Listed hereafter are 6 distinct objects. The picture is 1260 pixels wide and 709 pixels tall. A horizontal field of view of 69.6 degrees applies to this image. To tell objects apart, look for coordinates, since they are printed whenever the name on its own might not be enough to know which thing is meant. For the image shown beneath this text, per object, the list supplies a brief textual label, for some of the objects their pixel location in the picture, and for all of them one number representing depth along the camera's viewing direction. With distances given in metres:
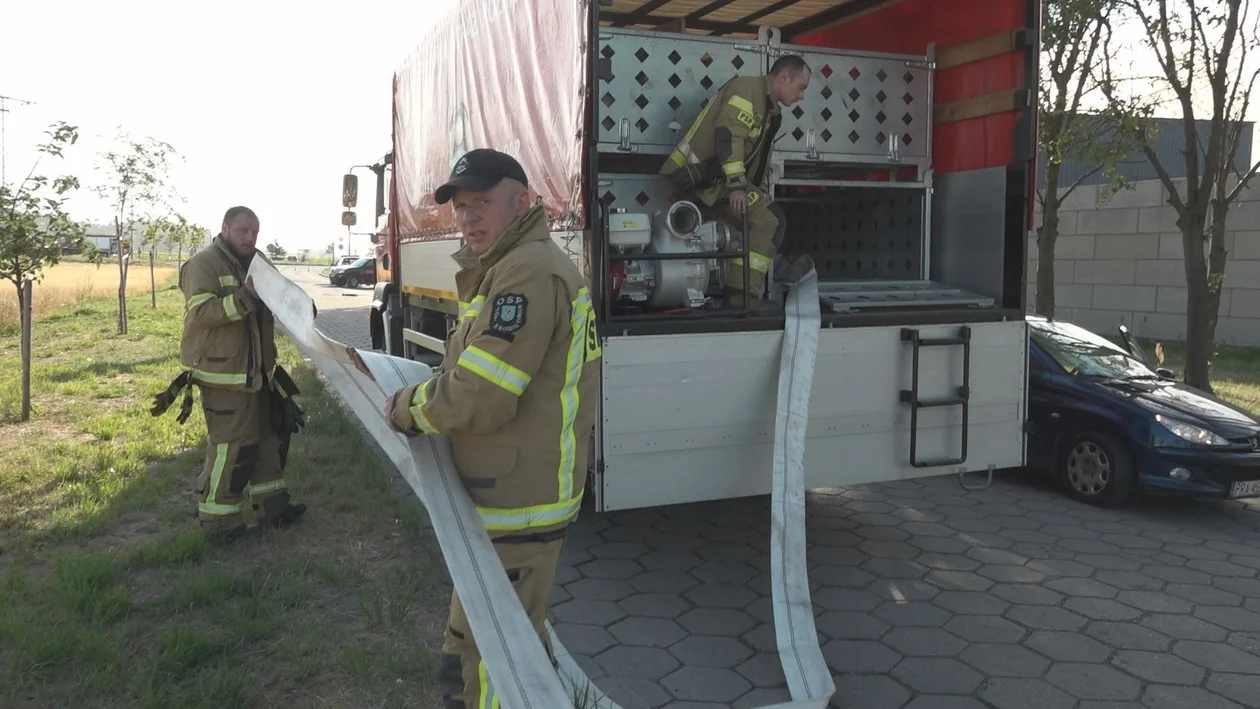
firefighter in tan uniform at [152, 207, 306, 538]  4.73
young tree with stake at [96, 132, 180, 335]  15.80
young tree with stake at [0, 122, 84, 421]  7.91
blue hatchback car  5.76
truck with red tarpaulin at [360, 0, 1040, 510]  3.90
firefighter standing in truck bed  4.50
